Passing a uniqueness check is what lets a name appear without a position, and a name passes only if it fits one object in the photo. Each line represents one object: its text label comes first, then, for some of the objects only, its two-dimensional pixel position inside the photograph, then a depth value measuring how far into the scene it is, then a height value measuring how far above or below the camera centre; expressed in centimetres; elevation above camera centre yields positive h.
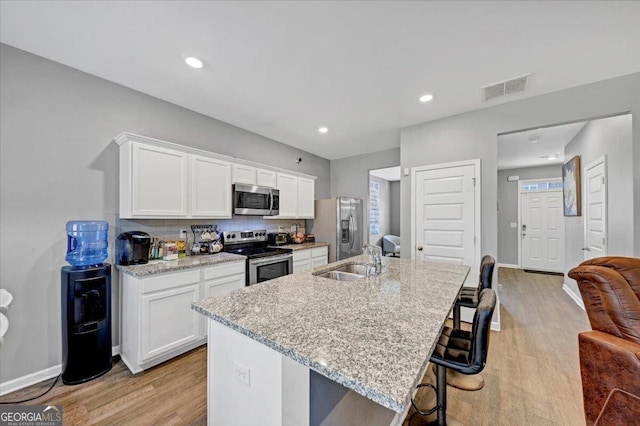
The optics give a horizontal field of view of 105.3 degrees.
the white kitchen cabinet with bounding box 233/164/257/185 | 330 +55
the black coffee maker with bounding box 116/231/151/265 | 237 -34
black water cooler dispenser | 200 -78
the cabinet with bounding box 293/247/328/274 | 369 -73
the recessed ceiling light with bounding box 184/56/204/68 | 213 +135
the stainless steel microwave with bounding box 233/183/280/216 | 328 +19
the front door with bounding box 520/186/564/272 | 600 -43
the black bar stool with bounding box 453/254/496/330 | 195 -72
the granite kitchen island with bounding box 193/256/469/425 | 78 -49
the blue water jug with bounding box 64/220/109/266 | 211 -26
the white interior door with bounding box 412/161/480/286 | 319 -1
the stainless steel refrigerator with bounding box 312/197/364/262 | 450 -24
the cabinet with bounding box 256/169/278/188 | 362 +54
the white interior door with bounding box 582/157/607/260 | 312 +5
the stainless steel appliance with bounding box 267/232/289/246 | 406 -43
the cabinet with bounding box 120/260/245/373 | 213 -94
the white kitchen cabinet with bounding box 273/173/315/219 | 406 +30
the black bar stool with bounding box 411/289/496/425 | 116 -76
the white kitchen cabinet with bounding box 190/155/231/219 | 285 +32
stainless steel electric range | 297 -54
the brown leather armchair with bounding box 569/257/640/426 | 123 -69
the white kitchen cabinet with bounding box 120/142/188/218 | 236 +33
